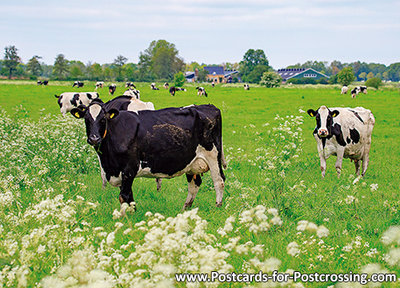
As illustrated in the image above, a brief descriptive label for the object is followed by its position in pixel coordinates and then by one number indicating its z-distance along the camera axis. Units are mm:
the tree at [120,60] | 166750
